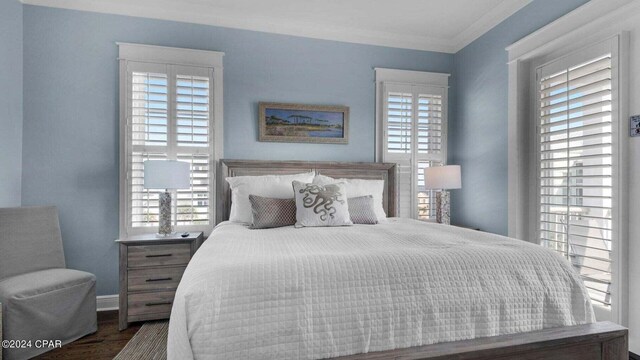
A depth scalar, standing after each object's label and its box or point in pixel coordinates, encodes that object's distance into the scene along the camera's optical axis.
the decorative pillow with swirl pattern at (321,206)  2.51
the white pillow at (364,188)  3.02
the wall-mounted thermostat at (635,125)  2.07
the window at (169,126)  3.03
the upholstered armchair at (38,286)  2.05
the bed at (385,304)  1.17
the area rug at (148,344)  2.14
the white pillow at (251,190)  2.79
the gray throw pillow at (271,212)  2.53
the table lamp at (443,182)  3.27
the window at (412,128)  3.65
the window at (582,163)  2.23
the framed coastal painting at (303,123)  3.35
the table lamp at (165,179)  2.68
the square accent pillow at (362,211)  2.75
